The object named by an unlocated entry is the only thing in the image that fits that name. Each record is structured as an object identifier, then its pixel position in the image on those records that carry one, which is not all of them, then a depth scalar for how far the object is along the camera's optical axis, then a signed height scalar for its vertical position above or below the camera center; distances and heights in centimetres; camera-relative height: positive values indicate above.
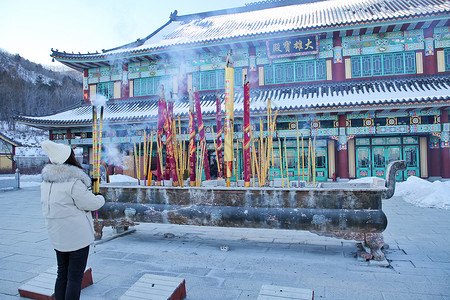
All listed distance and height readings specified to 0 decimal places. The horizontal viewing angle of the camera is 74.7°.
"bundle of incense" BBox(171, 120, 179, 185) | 405 +12
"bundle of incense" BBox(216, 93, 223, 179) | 457 +17
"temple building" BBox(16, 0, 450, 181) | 932 +266
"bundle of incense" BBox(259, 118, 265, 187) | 406 -9
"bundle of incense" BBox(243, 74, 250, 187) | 372 +24
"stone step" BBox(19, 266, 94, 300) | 232 -103
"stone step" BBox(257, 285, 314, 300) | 205 -98
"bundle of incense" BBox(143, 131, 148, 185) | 448 -3
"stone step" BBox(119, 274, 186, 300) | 213 -99
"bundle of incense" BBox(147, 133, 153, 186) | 445 -27
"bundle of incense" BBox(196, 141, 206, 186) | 429 -6
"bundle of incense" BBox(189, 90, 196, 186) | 419 +25
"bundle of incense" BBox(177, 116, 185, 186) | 411 -7
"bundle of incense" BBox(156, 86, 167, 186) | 412 +52
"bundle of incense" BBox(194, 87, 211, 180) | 427 +48
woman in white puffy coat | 190 -36
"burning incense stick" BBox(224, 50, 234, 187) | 357 +58
